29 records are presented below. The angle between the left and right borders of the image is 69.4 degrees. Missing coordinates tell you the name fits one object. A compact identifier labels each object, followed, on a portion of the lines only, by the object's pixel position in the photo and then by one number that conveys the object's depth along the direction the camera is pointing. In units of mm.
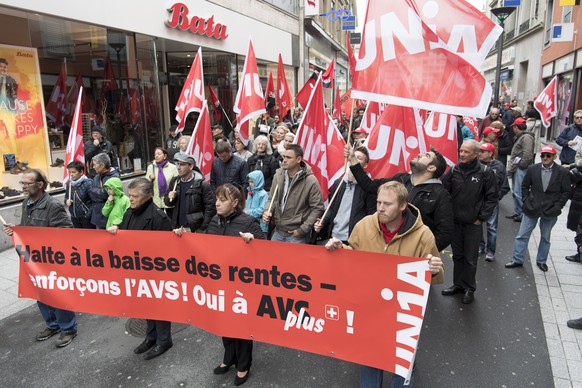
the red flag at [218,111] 11698
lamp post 11828
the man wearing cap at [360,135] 8193
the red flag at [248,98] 7637
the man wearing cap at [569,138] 7836
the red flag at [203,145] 6457
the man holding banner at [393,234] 2957
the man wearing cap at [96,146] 8781
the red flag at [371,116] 7777
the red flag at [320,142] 5512
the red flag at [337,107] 13115
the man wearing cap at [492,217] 5887
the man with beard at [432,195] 4078
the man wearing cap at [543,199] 5574
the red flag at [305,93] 10422
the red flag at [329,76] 12279
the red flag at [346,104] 15562
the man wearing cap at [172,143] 9477
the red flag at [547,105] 10352
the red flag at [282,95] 10484
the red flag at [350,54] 8868
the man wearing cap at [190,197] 5258
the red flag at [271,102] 16509
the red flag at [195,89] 7539
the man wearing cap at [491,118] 11573
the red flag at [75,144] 5812
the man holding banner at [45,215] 4195
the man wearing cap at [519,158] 7660
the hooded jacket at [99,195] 5785
